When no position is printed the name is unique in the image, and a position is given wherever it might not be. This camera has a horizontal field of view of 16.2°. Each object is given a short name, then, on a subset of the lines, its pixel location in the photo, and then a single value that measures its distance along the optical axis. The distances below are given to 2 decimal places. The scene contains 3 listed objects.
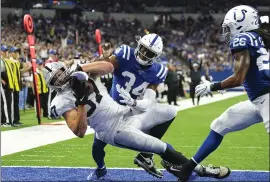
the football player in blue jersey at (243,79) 8.59
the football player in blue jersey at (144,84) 9.42
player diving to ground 7.99
